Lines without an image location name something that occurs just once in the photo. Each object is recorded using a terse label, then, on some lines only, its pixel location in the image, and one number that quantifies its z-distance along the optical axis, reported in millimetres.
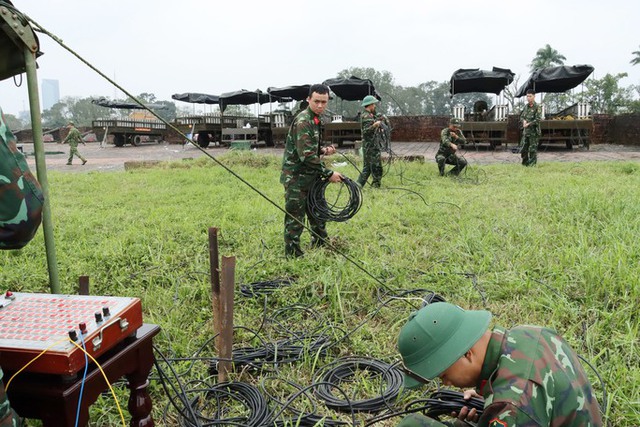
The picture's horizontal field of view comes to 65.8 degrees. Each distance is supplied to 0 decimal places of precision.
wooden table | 1442
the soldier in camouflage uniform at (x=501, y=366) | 1428
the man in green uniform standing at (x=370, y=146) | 8180
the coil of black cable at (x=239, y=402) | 2377
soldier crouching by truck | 9164
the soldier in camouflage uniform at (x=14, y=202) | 1298
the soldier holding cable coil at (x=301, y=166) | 4426
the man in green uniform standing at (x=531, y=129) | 10312
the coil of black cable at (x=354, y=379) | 2520
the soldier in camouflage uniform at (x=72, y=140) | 15433
